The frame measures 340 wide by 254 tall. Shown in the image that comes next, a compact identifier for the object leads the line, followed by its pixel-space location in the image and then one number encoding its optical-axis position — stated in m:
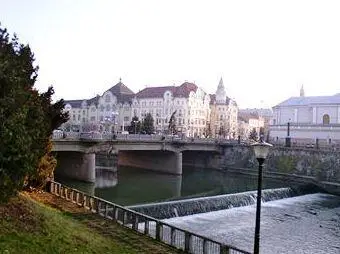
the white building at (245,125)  183.00
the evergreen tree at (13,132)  13.73
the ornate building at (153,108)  141.38
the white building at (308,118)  91.31
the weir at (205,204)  35.94
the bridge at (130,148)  56.53
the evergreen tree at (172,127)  113.19
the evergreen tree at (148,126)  108.94
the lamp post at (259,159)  14.55
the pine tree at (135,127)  109.69
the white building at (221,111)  159.00
